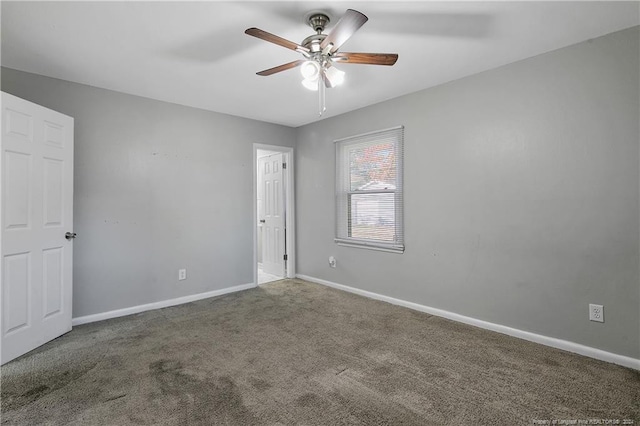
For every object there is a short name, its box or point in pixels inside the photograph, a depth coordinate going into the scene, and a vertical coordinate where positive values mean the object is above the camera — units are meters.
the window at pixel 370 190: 3.67 +0.35
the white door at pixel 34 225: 2.36 -0.06
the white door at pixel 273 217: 5.08 +0.01
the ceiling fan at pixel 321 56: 1.90 +1.07
